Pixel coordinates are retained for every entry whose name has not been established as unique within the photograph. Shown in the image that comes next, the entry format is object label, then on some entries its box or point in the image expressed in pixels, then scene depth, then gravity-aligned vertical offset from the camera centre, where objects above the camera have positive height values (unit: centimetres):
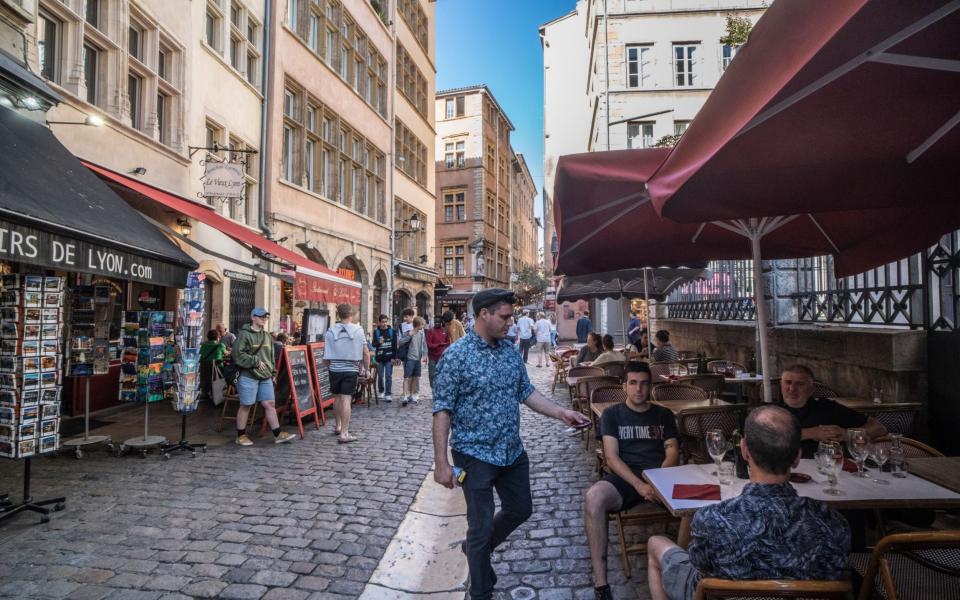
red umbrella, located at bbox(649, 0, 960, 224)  164 +78
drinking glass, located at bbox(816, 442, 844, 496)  265 -66
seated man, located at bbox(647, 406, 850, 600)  186 -70
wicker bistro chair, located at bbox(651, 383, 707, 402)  561 -69
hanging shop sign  962 +254
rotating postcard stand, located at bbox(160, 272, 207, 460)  633 -38
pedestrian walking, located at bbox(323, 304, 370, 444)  726 -45
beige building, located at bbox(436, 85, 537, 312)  4250 +1081
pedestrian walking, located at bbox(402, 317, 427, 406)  1009 -68
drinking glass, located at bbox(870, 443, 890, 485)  279 -66
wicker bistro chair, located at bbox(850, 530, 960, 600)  178 -89
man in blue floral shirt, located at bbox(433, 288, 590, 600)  290 -56
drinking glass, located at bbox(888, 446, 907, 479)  285 -71
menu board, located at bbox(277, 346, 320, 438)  762 -80
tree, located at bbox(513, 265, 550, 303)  5488 +418
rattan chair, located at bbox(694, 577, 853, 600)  163 -79
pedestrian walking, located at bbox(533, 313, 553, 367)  1794 -30
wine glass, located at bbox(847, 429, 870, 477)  281 -62
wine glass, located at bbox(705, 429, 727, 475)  290 -64
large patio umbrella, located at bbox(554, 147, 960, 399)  343 +76
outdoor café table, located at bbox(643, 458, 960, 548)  249 -79
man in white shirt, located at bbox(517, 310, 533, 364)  1747 -20
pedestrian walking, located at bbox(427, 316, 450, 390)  1028 -32
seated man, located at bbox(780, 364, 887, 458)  364 -61
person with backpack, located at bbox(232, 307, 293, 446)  663 -55
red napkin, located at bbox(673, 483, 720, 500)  261 -80
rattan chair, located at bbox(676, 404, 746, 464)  446 -77
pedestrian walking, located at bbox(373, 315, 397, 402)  1038 -45
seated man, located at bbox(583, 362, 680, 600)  337 -77
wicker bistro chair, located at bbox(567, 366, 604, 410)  775 -68
